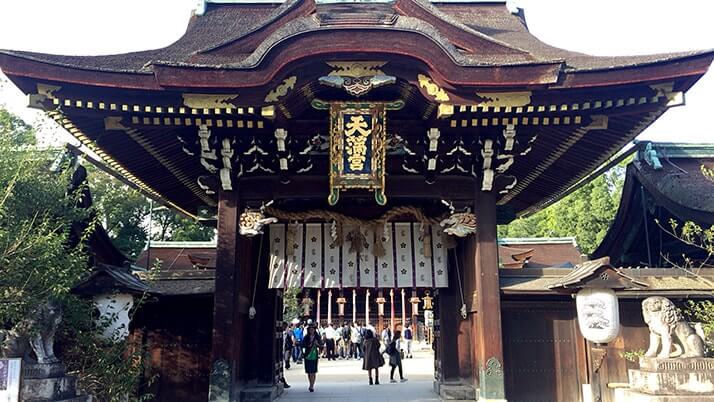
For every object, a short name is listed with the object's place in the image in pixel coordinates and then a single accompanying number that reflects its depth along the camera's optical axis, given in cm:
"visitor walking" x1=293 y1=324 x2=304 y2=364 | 2167
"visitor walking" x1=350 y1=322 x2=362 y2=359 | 2410
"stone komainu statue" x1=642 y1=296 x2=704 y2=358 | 695
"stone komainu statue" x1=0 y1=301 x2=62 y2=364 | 623
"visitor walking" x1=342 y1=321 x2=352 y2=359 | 2470
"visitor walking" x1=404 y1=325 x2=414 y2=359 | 2391
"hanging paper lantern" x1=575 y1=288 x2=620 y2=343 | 741
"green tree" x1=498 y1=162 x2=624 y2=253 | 2884
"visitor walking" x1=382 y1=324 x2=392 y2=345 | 1695
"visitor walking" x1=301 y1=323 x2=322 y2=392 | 1235
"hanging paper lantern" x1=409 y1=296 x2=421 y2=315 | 1141
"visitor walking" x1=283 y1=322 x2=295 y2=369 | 1952
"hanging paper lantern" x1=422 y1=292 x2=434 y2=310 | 1215
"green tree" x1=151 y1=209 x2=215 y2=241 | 3316
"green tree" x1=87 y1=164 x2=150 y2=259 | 2548
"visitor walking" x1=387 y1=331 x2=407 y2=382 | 1434
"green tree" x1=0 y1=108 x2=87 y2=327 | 587
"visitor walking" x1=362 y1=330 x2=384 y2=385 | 1353
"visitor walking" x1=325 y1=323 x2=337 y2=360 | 2386
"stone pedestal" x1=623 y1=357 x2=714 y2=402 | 666
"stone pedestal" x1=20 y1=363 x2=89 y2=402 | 623
